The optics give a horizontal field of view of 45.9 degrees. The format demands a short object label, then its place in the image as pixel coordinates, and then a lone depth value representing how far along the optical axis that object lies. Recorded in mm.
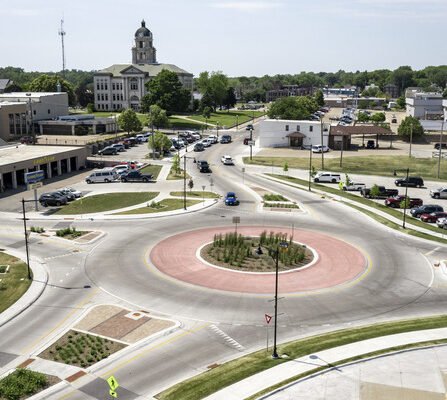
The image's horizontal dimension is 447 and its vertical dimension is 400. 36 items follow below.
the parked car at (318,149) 111188
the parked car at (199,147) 111562
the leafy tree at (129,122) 123625
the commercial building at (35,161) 73438
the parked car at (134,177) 79750
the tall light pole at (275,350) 28547
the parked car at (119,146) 108288
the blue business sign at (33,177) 63981
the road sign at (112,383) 21875
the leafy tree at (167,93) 149750
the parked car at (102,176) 78812
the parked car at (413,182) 78000
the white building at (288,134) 116875
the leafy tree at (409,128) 126188
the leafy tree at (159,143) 100500
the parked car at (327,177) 81438
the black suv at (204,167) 87125
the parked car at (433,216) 58875
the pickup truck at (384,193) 71125
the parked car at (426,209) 60812
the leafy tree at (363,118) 155250
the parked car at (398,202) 65500
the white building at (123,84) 177125
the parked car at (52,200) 64062
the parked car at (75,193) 67625
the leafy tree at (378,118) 155762
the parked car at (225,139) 125756
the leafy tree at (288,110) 143625
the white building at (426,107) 163325
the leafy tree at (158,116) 129125
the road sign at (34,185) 60812
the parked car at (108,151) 103544
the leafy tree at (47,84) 164250
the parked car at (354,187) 75812
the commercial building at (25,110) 110938
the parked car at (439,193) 70875
